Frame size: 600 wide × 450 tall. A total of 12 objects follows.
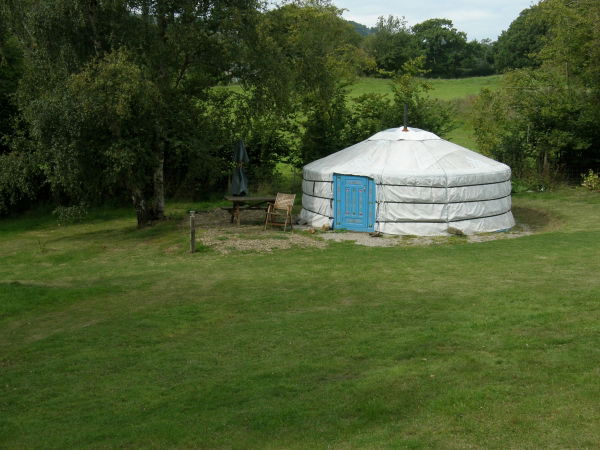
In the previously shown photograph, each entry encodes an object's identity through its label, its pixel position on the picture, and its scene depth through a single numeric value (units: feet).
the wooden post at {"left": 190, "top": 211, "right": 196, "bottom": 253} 45.73
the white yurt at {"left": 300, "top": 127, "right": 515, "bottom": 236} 51.60
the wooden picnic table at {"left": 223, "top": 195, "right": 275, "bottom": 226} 54.60
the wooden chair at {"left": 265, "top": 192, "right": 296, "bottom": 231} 53.47
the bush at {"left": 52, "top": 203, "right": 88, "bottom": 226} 49.52
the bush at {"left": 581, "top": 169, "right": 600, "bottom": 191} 69.05
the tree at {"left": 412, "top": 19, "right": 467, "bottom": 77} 193.47
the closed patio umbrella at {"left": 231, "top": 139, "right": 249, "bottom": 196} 56.85
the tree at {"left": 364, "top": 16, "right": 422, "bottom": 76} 176.24
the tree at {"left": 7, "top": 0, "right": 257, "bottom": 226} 46.47
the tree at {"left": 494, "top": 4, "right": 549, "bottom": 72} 177.31
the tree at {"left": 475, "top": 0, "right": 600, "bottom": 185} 69.10
